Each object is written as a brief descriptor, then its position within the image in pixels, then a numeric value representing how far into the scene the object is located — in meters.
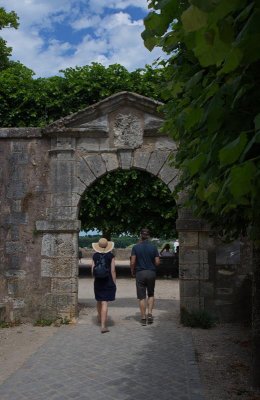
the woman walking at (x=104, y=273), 7.89
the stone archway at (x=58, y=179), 8.66
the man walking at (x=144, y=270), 8.30
